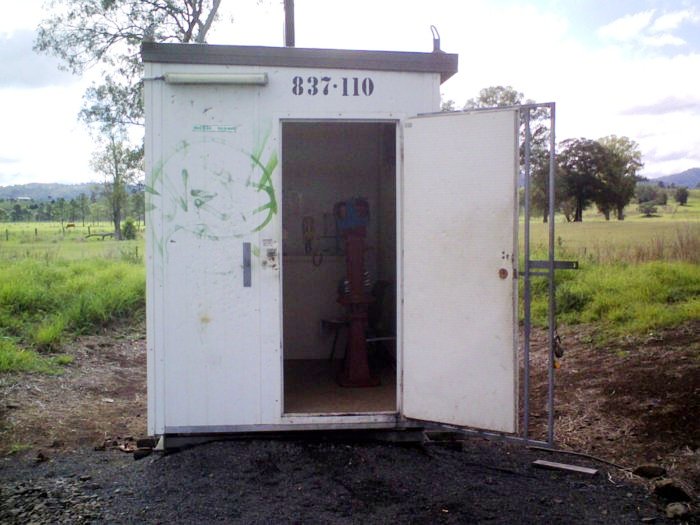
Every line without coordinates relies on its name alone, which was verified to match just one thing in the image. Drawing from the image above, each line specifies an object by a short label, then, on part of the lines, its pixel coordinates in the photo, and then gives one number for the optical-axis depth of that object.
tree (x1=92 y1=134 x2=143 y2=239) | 15.37
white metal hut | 4.68
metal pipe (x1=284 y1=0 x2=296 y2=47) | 7.29
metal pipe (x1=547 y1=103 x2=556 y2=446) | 4.42
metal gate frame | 4.42
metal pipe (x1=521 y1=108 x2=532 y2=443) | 4.43
